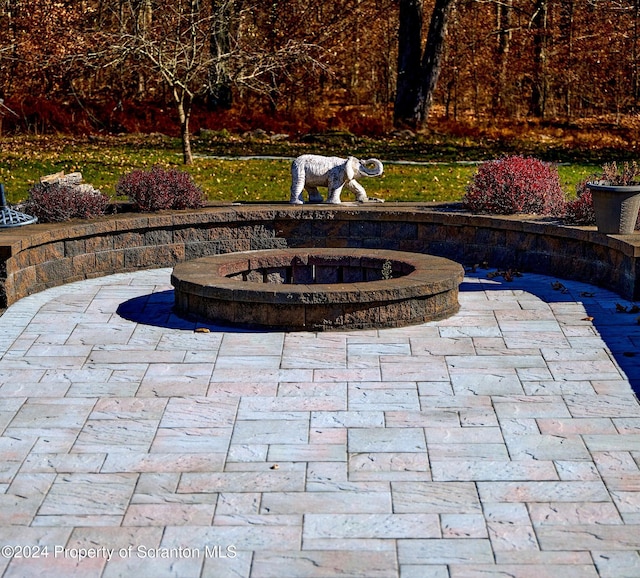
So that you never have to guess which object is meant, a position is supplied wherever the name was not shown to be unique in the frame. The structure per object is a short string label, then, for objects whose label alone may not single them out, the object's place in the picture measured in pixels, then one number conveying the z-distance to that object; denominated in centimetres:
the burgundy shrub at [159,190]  1288
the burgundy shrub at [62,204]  1204
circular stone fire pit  950
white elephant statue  1301
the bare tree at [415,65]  2583
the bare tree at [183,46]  1945
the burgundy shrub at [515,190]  1273
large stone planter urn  1088
